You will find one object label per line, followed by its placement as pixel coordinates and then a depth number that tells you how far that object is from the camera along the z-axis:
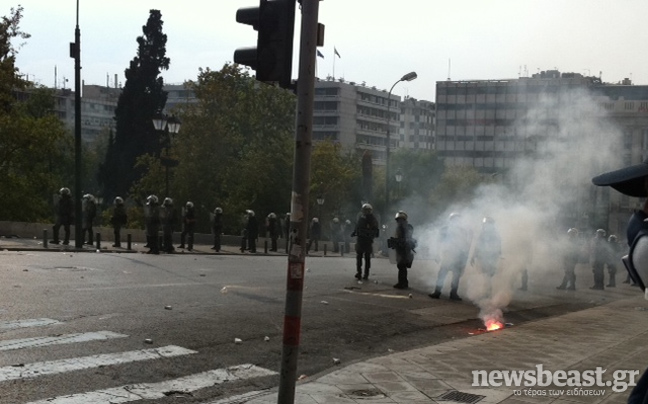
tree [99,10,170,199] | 73.44
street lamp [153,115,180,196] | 32.41
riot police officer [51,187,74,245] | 30.11
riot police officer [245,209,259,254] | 39.52
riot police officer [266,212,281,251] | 42.50
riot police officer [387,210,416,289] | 18.62
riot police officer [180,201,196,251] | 34.47
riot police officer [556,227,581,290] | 23.52
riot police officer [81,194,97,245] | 31.00
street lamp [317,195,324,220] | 55.48
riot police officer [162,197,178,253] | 30.36
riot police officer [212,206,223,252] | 36.19
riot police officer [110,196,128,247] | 31.61
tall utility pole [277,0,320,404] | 6.30
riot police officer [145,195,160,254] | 28.39
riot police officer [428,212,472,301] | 17.28
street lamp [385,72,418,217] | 48.03
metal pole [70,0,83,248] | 27.53
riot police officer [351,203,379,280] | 20.27
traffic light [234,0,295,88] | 6.42
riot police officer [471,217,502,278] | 18.50
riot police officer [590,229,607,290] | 25.55
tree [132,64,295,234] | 55.00
